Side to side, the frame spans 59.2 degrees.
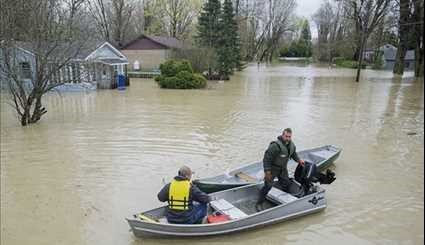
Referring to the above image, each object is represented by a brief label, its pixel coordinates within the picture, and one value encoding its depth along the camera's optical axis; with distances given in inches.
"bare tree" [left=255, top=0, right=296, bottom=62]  3021.7
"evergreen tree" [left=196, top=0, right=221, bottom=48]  1502.2
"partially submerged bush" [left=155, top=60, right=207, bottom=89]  1061.1
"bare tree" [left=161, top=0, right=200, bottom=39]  2208.4
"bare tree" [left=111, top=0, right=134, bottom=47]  1903.3
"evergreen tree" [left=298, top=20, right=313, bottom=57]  3555.6
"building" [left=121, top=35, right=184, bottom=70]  1599.4
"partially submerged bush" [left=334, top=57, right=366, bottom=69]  2320.1
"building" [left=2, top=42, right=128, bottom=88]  580.1
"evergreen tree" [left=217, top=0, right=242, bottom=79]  1395.2
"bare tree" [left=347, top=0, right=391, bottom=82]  1315.2
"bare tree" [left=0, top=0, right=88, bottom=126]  538.6
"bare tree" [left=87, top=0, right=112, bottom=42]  1902.1
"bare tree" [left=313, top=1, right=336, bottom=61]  3122.5
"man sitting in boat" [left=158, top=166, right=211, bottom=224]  223.9
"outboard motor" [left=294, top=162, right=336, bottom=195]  284.2
